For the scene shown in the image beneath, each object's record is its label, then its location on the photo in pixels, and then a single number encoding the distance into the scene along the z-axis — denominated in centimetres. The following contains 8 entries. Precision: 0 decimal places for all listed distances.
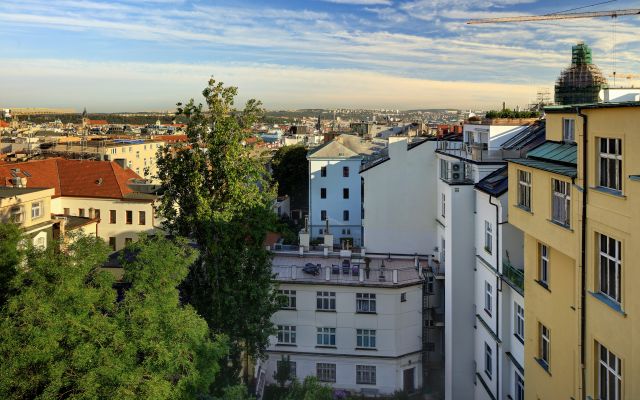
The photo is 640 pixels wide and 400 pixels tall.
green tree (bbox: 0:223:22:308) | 1309
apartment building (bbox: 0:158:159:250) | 4047
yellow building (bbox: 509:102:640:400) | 999
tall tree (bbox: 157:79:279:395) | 1830
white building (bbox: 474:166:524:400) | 1714
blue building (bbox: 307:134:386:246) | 4903
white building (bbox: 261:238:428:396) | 2355
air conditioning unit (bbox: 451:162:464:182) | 2425
